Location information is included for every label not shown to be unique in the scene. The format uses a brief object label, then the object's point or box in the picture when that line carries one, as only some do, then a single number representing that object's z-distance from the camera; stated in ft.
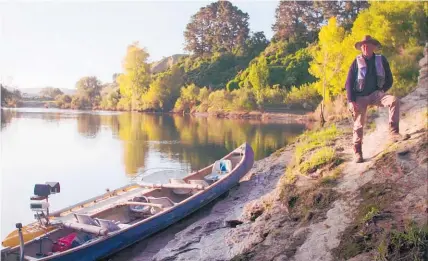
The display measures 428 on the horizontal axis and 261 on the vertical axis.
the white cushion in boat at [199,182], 37.09
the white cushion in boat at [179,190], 37.35
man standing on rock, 25.05
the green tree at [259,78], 148.97
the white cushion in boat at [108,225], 26.86
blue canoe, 25.26
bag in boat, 25.76
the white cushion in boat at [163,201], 32.95
